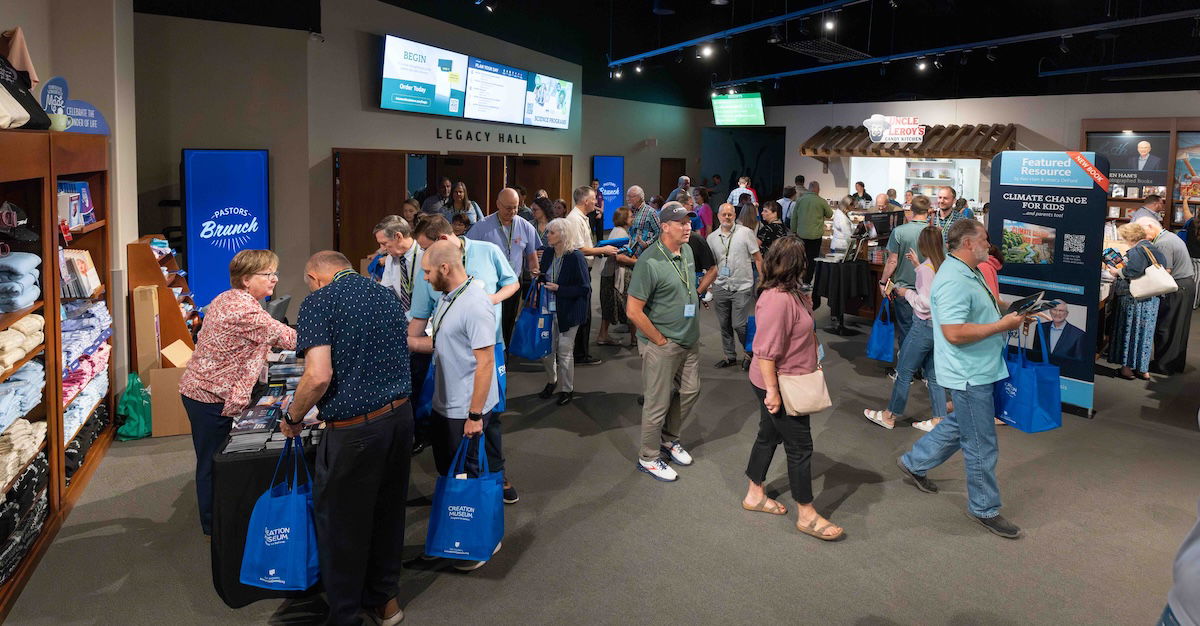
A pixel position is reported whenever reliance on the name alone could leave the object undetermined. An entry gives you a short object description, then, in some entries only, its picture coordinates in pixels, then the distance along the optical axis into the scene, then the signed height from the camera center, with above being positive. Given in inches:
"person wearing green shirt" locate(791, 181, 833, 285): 418.3 -0.6
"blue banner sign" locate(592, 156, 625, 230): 638.2 +28.1
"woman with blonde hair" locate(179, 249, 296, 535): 143.6 -28.8
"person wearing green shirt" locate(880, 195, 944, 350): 250.7 -11.0
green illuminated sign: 675.4 +92.8
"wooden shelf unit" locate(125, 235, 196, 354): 221.3 -23.8
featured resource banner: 226.7 -3.2
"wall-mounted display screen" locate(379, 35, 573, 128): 376.2 +66.7
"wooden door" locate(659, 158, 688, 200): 736.3 +39.6
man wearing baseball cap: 175.5 -22.7
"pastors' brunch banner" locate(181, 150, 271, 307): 299.3 -2.9
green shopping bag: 206.5 -54.8
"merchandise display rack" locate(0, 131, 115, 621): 139.2 -13.7
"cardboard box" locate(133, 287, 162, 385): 216.4 -35.0
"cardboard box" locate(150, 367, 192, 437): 208.5 -53.3
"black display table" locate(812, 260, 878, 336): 349.7 -27.4
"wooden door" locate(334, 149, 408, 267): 348.2 +5.7
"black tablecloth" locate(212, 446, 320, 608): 123.7 -47.3
